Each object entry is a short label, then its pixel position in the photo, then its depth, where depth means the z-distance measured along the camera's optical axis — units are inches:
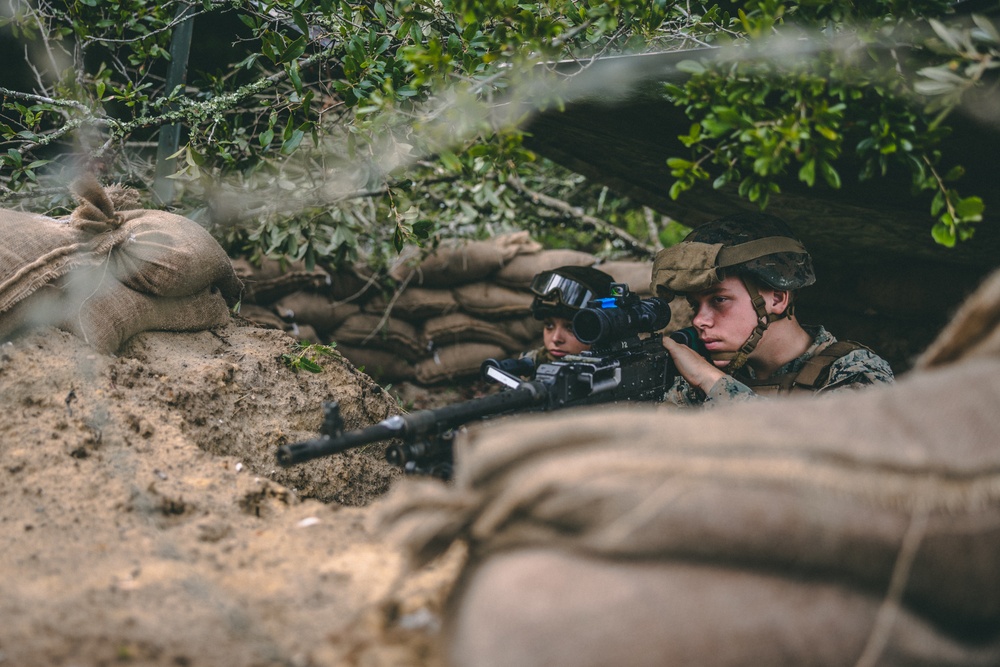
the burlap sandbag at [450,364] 219.0
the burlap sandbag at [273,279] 187.6
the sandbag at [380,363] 212.4
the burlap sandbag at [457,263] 212.7
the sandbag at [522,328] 223.3
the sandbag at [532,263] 215.0
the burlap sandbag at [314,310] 198.1
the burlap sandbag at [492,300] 220.2
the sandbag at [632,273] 201.3
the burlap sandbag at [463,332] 218.8
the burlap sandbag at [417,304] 212.8
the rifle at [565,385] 70.7
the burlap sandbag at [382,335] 208.7
